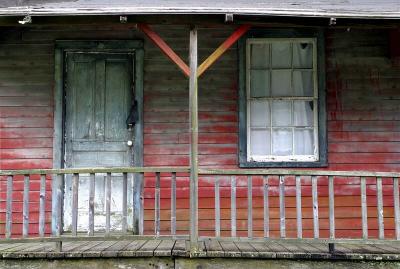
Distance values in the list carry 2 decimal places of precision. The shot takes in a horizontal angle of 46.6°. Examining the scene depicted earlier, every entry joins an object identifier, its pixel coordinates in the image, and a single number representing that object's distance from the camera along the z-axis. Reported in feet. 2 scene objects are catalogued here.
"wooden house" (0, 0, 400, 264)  20.47
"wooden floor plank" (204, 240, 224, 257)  15.88
